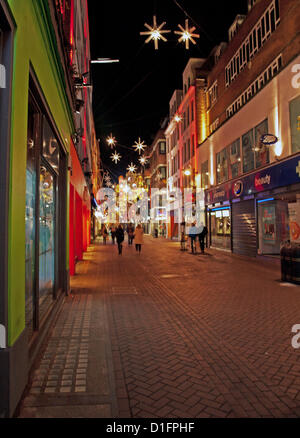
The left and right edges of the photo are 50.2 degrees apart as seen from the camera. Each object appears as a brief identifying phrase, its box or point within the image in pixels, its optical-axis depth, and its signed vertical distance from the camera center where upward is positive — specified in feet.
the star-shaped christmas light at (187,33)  27.80 +16.81
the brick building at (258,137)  44.45 +15.46
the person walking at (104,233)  101.18 -1.99
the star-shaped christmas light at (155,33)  26.94 +16.43
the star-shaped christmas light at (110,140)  76.38 +21.04
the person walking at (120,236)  63.82 -1.80
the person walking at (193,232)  65.18 -1.15
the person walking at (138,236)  66.64 -1.90
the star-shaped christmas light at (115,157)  97.55 +21.69
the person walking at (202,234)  64.18 -1.55
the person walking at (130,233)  94.12 -1.78
